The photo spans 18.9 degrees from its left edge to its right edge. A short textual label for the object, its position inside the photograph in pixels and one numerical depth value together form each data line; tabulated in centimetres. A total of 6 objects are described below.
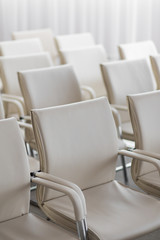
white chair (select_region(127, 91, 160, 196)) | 290
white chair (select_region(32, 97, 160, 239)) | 247
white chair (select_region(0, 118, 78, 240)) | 234
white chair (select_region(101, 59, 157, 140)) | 406
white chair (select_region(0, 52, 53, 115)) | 438
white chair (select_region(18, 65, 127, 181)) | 372
